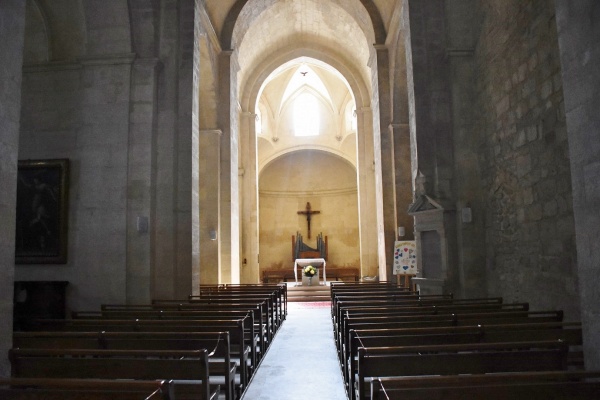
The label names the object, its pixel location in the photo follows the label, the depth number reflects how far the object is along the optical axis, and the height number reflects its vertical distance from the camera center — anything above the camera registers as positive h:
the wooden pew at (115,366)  3.74 -0.82
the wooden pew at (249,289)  10.70 -0.72
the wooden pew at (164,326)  5.22 -0.73
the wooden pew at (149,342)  4.52 -0.76
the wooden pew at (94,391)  2.79 -0.74
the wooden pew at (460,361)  3.75 -0.83
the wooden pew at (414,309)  6.19 -0.74
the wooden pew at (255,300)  8.38 -0.74
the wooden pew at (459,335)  4.46 -0.77
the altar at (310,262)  19.00 -0.25
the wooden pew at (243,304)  7.46 -0.75
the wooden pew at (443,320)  5.17 -0.74
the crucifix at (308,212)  27.05 +2.34
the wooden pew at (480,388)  2.71 -0.75
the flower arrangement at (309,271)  18.02 -0.57
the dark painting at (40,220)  9.39 +0.80
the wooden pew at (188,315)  6.31 -0.74
